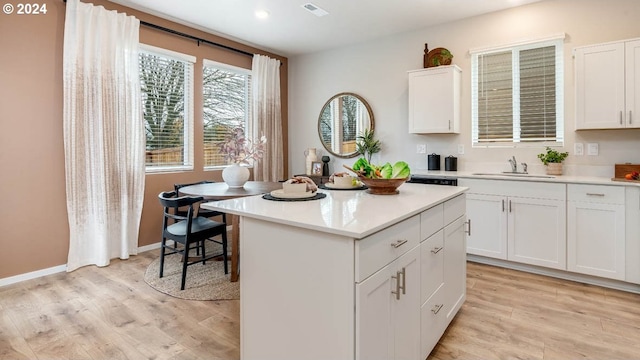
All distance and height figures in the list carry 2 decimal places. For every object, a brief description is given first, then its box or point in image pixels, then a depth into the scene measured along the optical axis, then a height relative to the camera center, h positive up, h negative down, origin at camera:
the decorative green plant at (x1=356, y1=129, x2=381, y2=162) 4.55 +0.41
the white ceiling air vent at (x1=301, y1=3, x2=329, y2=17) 3.50 +1.73
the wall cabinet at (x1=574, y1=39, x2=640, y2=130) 2.82 +0.75
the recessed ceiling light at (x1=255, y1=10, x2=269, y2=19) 3.67 +1.75
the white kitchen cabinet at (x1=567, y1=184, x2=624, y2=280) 2.71 -0.45
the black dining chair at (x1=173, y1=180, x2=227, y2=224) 3.54 -0.38
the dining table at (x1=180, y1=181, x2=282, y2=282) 2.77 -0.14
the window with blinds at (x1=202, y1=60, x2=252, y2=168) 4.41 +0.98
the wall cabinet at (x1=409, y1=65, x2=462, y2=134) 3.75 +0.83
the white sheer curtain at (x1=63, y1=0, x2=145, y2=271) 3.10 +0.40
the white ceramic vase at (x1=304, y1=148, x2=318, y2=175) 5.06 +0.24
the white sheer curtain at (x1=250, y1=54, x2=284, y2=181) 4.86 +0.88
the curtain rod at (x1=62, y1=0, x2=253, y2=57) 3.69 +1.65
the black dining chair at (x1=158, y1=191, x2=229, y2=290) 2.75 -0.44
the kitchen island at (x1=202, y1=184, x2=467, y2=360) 1.22 -0.41
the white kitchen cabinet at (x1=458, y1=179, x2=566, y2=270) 2.97 -0.42
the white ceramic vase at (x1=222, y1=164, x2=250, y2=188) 3.30 +0.00
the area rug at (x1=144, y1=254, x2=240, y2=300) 2.66 -0.89
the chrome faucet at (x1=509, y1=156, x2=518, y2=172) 3.59 +0.10
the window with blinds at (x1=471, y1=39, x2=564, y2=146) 3.45 +0.84
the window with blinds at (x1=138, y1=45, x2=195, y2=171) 3.81 +0.80
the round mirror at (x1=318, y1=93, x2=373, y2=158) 4.71 +0.75
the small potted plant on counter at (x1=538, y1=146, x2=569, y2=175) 3.31 +0.13
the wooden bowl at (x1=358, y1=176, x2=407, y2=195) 1.93 -0.06
